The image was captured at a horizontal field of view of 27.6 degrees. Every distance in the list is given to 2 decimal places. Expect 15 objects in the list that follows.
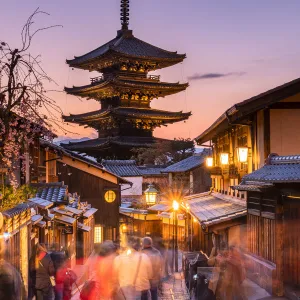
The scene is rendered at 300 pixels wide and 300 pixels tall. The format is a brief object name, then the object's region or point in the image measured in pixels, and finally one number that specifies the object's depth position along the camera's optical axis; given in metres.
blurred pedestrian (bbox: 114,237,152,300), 10.82
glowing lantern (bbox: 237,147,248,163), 17.77
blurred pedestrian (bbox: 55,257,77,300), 12.82
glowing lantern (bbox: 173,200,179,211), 24.89
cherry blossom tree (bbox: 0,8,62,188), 11.13
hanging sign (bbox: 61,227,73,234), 22.24
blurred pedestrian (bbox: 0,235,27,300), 7.62
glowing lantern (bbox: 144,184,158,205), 29.33
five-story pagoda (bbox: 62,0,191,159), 55.66
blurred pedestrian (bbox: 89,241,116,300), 10.86
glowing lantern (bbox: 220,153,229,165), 22.92
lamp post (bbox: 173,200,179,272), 24.90
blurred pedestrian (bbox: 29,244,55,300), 11.70
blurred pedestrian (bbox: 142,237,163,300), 11.23
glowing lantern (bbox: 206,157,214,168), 29.97
